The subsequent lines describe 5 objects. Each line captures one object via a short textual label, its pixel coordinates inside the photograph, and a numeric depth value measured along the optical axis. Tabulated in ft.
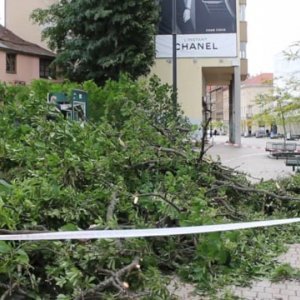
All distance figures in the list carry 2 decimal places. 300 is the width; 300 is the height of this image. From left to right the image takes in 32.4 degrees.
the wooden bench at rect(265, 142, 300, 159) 88.38
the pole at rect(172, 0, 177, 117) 56.45
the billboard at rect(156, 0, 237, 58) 108.58
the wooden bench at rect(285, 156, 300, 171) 51.57
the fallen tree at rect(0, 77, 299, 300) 13.38
